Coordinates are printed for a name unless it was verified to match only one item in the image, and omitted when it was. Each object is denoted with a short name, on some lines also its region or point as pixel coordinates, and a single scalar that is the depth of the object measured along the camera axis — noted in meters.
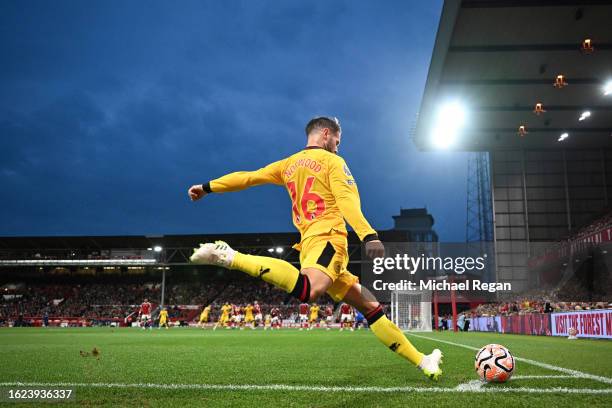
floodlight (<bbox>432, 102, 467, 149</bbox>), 33.31
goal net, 29.36
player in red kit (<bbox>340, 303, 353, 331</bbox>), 30.55
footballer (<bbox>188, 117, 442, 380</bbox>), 3.94
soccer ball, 4.97
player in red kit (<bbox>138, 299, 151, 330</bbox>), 31.03
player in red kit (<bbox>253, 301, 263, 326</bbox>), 32.88
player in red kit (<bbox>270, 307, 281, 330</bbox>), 35.41
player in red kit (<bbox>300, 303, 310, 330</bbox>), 33.19
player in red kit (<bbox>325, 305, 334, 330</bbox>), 36.22
